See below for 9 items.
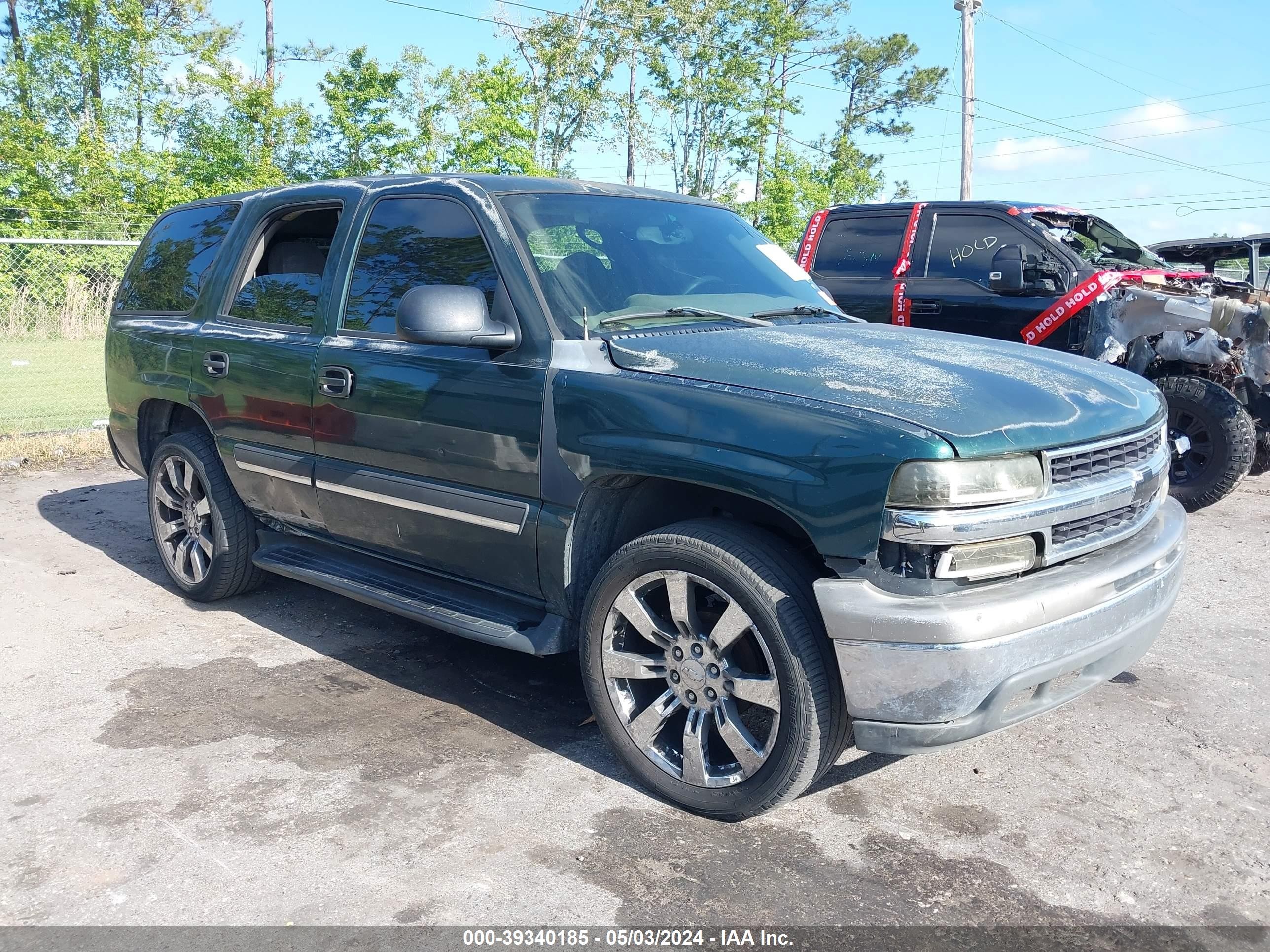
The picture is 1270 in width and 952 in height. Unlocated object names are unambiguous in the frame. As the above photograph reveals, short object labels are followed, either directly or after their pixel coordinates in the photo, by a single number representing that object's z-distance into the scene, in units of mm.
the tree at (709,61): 31250
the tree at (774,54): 30812
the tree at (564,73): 30234
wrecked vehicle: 7156
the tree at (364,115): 24391
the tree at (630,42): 31233
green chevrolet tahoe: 2736
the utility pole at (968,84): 24297
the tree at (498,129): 22000
